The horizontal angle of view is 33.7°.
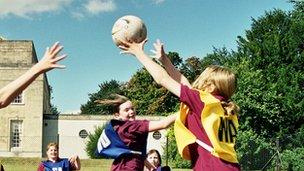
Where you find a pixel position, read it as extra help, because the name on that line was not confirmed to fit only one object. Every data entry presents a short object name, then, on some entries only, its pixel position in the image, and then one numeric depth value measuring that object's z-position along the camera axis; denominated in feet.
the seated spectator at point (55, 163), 30.30
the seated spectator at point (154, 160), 27.73
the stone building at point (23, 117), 158.28
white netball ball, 17.99
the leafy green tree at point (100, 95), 229.48
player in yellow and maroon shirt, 14.29
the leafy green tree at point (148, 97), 188.31
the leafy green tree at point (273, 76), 125.19
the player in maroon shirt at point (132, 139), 22.26
